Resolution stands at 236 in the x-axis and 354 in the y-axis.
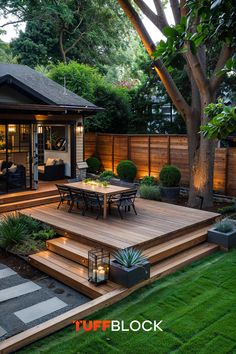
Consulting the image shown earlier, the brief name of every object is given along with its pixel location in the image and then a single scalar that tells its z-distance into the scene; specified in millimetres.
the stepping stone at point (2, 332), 4728
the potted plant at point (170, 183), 11469
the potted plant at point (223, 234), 7703
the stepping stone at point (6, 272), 6555
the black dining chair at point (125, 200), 8852
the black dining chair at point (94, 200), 8680
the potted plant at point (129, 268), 5766
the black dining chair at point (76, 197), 9070
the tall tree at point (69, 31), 23062
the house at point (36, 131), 10609
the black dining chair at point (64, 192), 9459
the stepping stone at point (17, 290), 5798
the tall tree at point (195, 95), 9219
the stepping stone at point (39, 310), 5188
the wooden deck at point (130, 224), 7191
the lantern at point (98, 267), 5875
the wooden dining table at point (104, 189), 8641
